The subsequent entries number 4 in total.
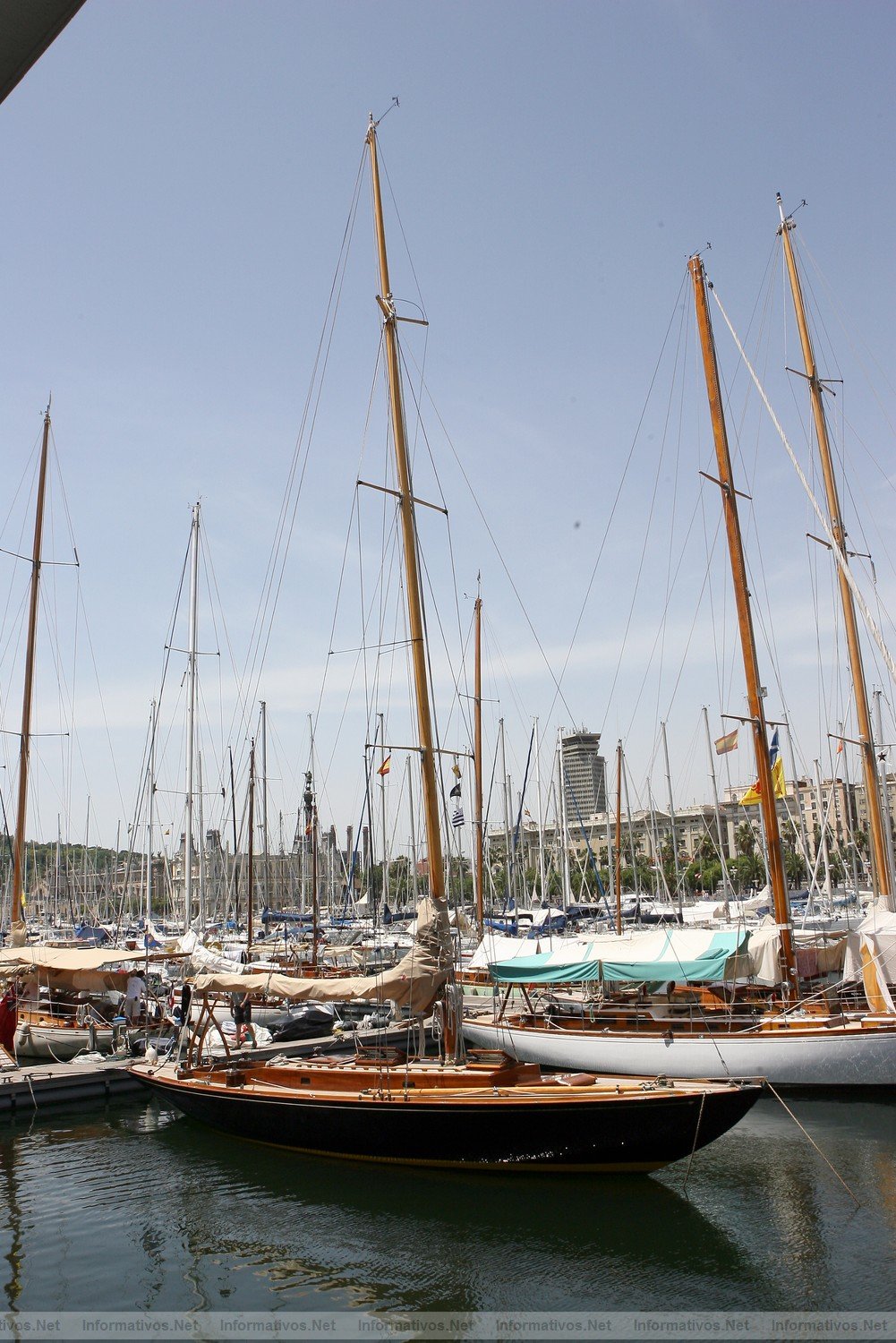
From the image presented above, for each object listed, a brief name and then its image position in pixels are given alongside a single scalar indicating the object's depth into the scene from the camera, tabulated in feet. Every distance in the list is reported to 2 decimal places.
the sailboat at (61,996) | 87.97
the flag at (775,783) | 94.99
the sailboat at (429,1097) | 51.39
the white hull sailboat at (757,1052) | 70.33
